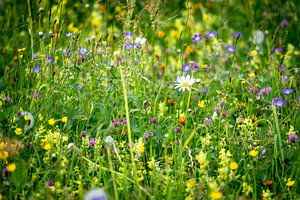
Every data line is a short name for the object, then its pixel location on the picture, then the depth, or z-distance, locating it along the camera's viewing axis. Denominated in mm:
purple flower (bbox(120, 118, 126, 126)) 4703
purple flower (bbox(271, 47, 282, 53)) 6192
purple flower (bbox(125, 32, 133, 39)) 5426
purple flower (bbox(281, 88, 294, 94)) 5393
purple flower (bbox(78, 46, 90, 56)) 5371
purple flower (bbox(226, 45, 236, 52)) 6232
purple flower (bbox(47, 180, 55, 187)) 3908
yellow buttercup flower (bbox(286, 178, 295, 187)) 3989
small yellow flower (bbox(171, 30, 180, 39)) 7664
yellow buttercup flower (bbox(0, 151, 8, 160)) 3841
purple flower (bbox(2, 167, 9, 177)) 3969
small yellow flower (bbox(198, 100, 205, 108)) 4876
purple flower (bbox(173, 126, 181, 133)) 4628
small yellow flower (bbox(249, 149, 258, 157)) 4152
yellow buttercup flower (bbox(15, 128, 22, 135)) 4398
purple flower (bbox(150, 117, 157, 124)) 4770
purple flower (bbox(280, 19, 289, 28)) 7406
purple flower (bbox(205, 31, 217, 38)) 6230
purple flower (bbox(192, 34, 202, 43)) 6165
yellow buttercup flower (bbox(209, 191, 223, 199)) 3494
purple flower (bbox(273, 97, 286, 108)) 5136
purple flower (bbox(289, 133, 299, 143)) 4480
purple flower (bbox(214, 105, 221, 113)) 4883
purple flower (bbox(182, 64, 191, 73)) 5887
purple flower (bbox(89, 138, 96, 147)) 4423
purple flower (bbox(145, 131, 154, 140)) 4617
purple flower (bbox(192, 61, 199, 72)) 5835
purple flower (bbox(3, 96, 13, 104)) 5066
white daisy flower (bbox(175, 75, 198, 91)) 4984
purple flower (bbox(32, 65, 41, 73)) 5621
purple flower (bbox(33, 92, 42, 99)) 4801
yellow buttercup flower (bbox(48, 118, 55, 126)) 4420
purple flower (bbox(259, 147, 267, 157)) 4353
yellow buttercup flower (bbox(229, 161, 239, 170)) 3852
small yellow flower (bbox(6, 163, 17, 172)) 3662
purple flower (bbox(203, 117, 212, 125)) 4684
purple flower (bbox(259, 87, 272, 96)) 5383
